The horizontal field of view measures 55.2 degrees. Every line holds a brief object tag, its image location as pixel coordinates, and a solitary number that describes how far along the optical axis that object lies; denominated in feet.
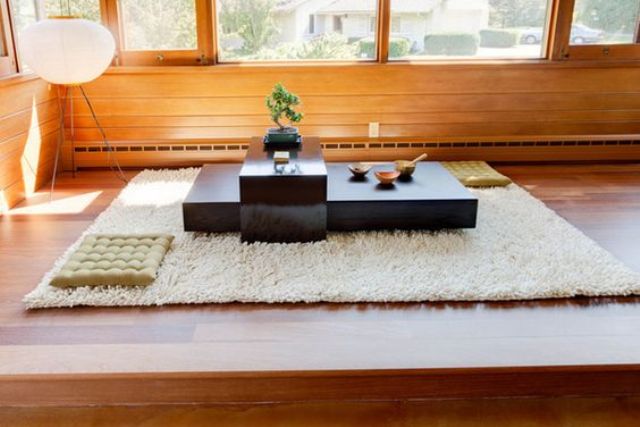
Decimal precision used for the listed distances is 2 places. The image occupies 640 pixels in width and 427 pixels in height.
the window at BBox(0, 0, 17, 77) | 11.61
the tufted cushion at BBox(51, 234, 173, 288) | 8.41
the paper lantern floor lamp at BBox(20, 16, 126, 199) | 10.99
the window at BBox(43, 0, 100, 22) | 13.33
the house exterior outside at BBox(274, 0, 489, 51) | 14.15
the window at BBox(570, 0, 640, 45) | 14.25
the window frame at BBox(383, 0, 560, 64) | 14.29
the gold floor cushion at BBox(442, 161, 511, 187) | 13.01
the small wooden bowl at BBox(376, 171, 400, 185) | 10.98
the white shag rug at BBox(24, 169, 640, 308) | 8.27
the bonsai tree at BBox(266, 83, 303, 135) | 11.57
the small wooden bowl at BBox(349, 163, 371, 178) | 11.49
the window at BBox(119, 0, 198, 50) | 13.71
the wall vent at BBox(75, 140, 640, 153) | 14.45
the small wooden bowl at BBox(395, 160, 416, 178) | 11.34
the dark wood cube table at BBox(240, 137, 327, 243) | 9.72
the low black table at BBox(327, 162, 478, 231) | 10.24
